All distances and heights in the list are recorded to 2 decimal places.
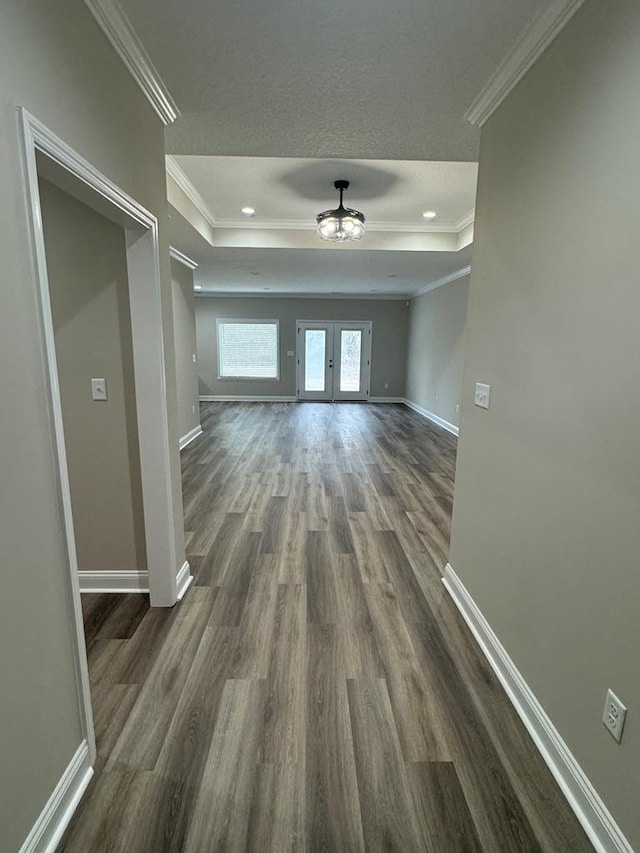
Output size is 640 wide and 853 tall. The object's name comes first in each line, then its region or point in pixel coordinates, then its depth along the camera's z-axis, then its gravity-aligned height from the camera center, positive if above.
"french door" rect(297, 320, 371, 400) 9.29 -0.16
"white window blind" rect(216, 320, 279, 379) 9.23 +0.07
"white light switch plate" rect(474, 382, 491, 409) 1.96 -0.20
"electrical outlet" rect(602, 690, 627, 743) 1.08 -0.98
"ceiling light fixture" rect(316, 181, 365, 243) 3.44 +1.12
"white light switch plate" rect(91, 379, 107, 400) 2.09 -0.20
